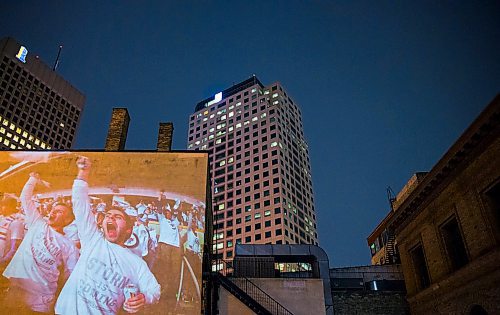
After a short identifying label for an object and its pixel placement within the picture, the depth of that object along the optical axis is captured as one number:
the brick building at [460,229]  16.45
